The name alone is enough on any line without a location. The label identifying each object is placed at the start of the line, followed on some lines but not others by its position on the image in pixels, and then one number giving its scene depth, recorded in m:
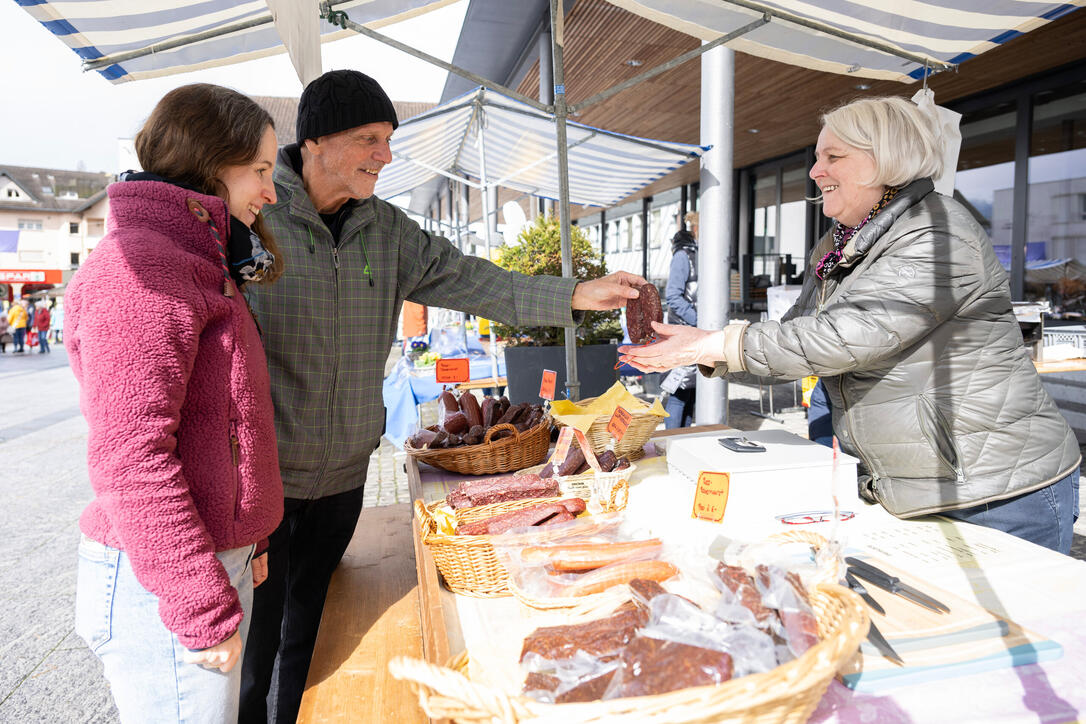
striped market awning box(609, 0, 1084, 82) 2.66
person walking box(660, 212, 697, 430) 5.91
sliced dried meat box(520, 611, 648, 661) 1.00
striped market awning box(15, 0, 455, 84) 2.23
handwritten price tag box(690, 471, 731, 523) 1.71
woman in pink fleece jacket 1.19
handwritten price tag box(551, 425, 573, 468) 2.03
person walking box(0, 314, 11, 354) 21.99
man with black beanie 2.01
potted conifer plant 4.28
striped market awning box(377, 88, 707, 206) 5.76
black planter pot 4.27
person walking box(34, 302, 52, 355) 21.67
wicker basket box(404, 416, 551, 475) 2.33
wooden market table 1.03
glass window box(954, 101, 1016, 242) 8.37
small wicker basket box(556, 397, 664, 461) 2.37
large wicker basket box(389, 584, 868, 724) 0.79
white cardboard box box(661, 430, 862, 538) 1.73
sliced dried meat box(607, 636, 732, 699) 0.89
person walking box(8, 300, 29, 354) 21.06
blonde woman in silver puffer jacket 1.74
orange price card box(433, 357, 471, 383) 3.62
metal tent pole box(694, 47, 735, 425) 4.69
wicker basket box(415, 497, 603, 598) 1.42
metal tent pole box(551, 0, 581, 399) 2.74
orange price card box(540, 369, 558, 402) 2.85
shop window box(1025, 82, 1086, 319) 7.53
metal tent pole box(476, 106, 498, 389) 5.45
